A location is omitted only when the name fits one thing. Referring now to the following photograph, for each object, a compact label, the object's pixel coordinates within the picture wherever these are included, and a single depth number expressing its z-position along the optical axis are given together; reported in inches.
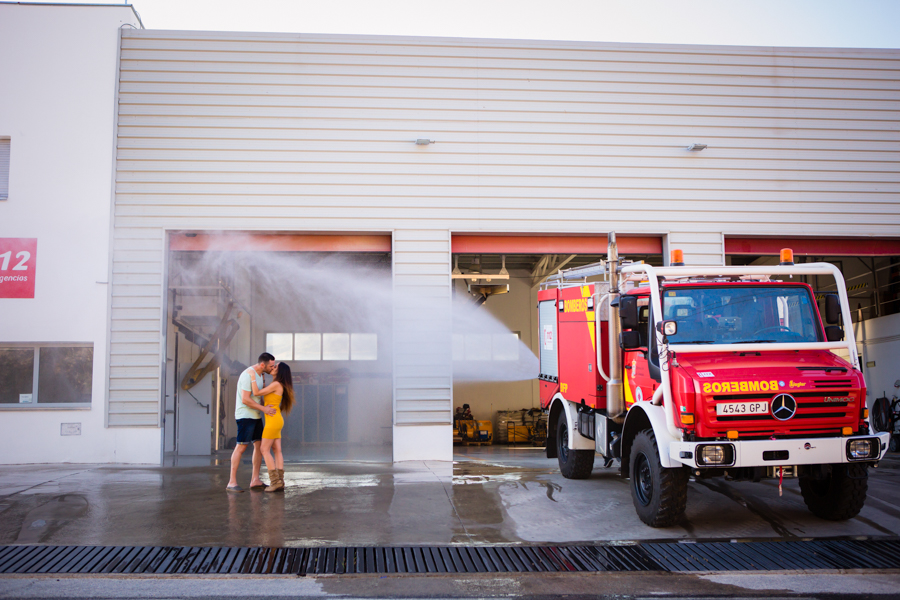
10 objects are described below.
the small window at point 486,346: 1063.0
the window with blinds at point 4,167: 444.5
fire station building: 431.8
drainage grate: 199.6
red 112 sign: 428.1
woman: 306.5
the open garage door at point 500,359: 978.1
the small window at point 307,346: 962.1
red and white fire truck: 218.7
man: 304.2
